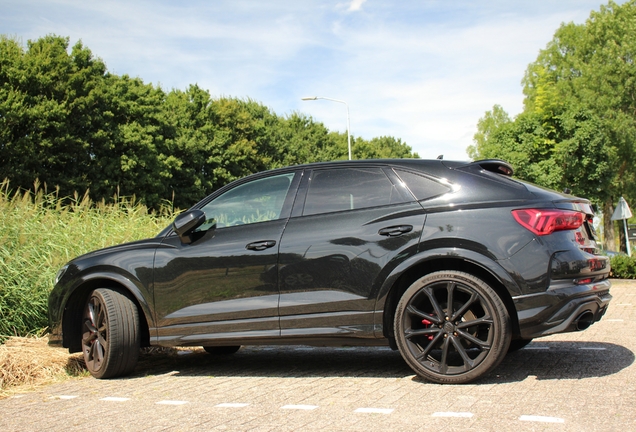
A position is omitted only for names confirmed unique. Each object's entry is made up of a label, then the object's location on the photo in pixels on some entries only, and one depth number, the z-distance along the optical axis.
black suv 4.63
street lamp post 35.23
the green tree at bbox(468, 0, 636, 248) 37.97
